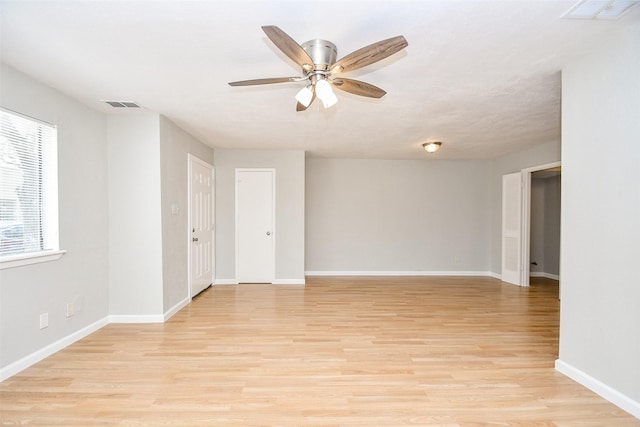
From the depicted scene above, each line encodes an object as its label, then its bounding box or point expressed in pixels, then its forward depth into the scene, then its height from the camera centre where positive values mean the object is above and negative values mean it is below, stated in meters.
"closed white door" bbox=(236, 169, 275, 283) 5.46 -0.35
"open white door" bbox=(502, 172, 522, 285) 5.44 -0.35
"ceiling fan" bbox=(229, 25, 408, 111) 1.65 +0.90
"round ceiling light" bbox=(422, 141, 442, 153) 4.66 +0.99
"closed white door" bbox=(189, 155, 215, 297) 4.43 -0.25
